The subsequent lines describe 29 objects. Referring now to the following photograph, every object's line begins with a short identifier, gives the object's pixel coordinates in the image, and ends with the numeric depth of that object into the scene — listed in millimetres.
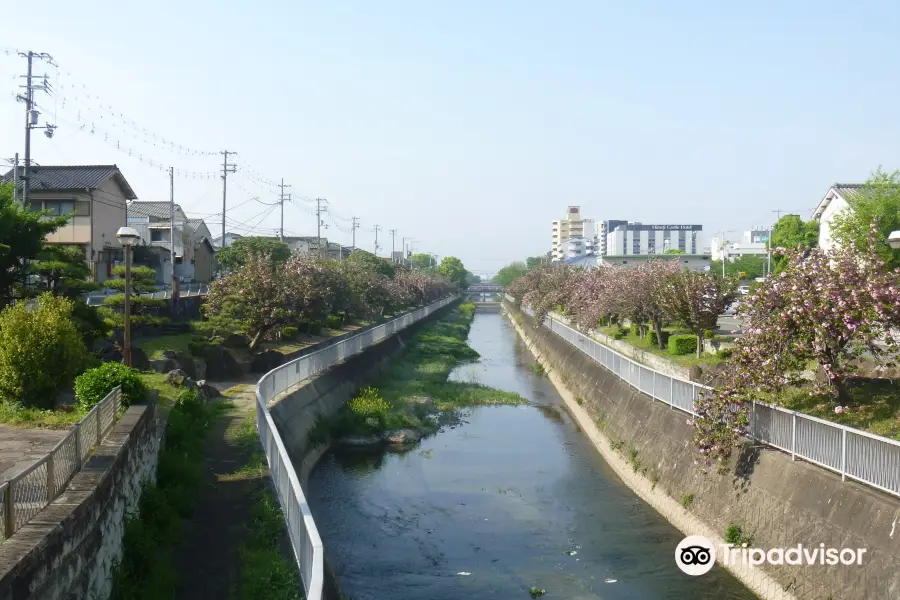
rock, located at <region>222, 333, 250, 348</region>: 34875
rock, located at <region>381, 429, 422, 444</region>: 28531
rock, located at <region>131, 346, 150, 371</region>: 24656
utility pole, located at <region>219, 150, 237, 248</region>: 58438
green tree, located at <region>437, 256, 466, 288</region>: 189100
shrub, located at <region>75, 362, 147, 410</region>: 15555
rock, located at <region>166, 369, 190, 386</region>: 23125
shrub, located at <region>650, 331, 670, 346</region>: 35188
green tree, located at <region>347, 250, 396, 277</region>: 76962
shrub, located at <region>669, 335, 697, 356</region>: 30281
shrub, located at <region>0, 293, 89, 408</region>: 15648
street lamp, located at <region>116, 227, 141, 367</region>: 19312
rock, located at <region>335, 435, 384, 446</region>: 27688
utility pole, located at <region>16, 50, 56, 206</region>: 32281
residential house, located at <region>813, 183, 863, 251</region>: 52541
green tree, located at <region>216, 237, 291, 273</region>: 71062
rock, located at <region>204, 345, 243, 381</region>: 29750
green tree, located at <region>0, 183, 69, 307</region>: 22172
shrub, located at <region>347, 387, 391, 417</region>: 30095
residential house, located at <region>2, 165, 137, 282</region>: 45750
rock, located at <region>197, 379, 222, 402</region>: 24547
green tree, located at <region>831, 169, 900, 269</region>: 40938
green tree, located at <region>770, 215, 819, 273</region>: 83750
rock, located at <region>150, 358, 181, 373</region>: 25452
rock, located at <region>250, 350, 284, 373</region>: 32312
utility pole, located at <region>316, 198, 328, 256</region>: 94188
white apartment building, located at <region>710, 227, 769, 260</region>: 140288
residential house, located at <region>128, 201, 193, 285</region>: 63469
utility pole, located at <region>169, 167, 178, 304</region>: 47938
